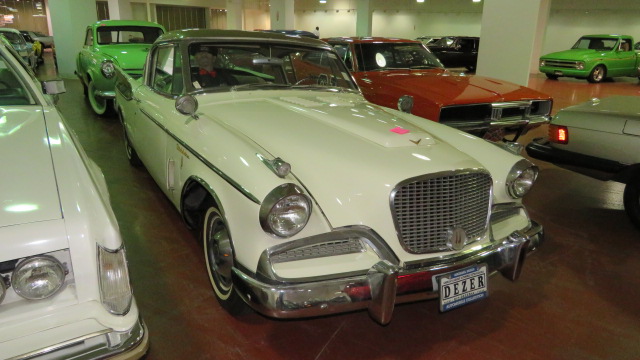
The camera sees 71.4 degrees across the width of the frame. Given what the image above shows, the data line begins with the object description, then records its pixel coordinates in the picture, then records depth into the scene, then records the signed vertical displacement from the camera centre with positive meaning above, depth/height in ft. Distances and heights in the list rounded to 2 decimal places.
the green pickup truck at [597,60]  44.55 -1.74
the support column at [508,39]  25.94 +0.10
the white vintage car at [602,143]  11.41 -2.64
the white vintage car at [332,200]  6.34 -2.46
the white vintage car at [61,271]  4.58 -2.44
